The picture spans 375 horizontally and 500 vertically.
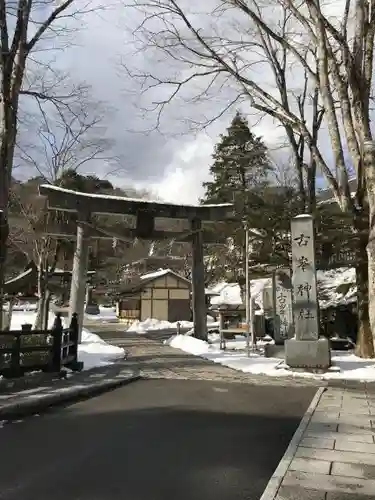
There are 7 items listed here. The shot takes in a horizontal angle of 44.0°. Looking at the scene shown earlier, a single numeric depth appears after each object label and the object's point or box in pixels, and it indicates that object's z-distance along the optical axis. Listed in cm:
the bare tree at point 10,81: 1029
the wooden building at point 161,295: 4069
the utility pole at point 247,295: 1623
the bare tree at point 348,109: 1002
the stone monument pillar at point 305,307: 1200
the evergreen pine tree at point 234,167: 3276
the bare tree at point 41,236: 1848
